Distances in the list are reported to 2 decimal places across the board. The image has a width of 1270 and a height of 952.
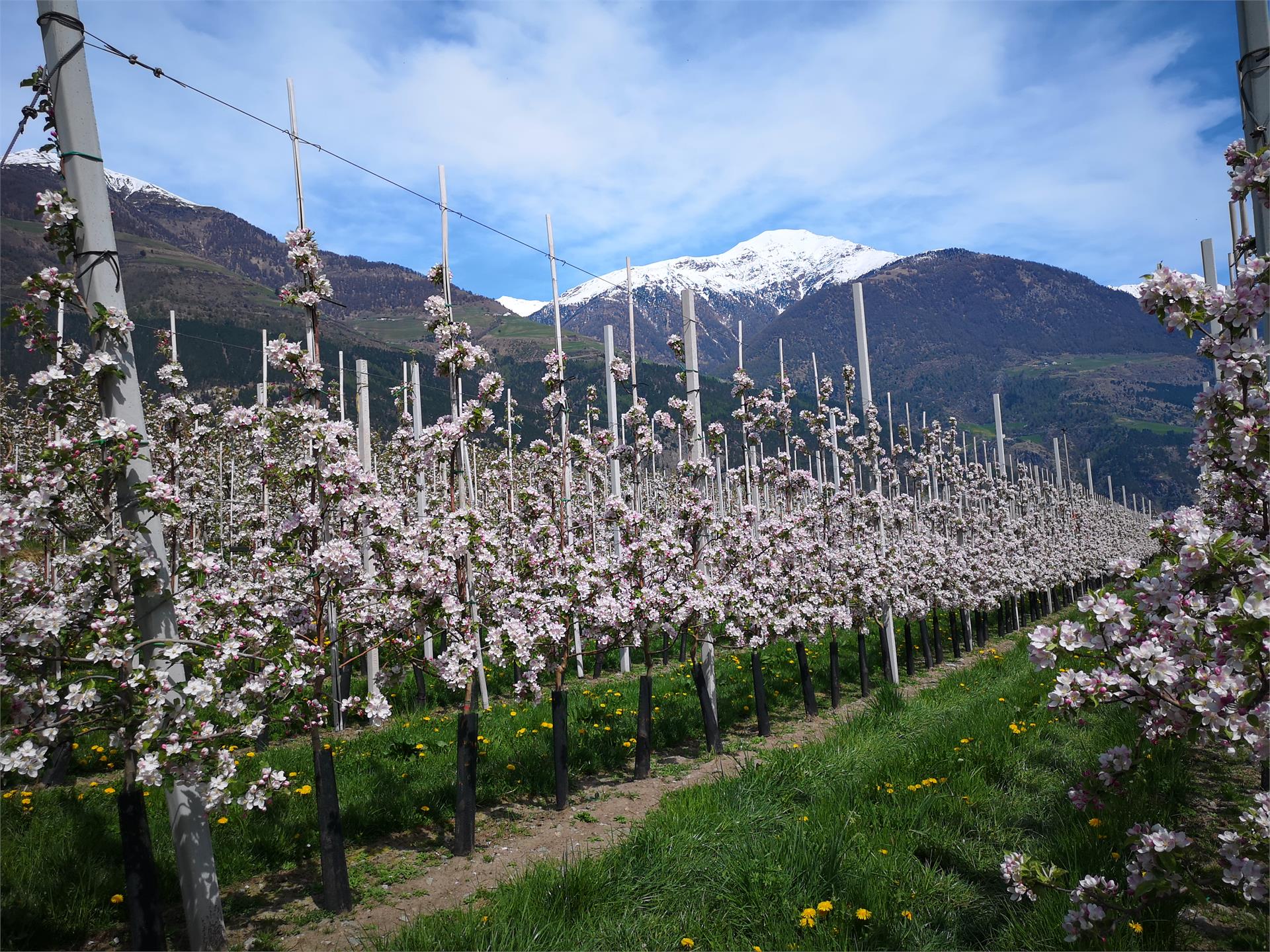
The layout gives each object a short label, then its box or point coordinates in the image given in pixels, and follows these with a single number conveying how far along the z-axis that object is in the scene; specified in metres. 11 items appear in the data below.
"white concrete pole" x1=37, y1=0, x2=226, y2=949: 4.99
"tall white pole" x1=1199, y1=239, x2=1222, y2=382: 10.34
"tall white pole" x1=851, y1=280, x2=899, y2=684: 16.47
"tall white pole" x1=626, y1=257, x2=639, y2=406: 15.02
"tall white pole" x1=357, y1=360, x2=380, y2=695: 14.29
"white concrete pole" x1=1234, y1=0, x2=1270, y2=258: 4.25
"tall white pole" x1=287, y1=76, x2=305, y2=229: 7.31
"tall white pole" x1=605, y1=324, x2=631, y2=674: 16.31
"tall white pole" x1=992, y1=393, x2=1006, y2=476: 29.12
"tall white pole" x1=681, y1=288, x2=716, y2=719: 10.98
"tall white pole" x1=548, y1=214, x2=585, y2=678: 11.55
